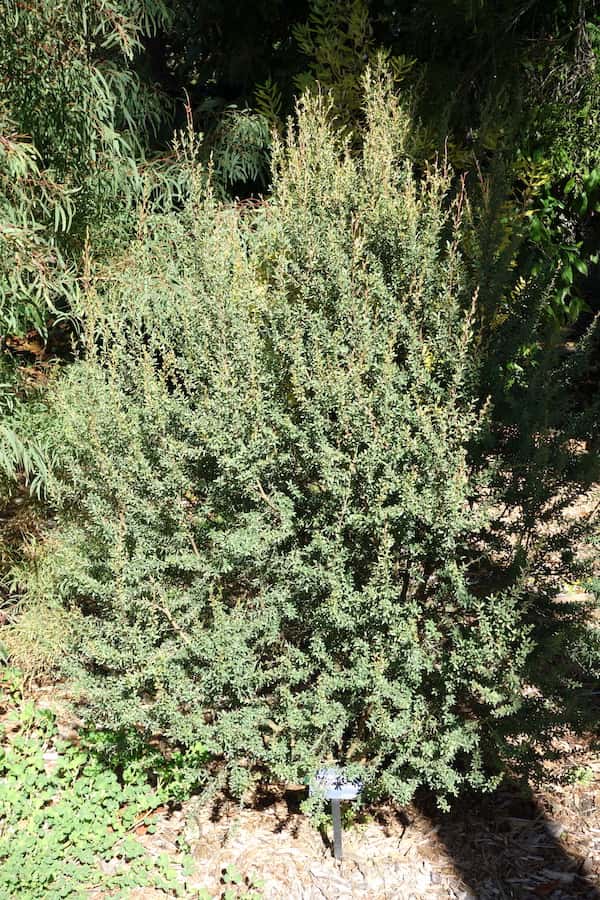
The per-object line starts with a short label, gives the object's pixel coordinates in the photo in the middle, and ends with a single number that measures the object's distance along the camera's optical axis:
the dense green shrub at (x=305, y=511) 2.31
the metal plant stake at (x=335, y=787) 2.43
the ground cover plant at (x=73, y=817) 2.54
